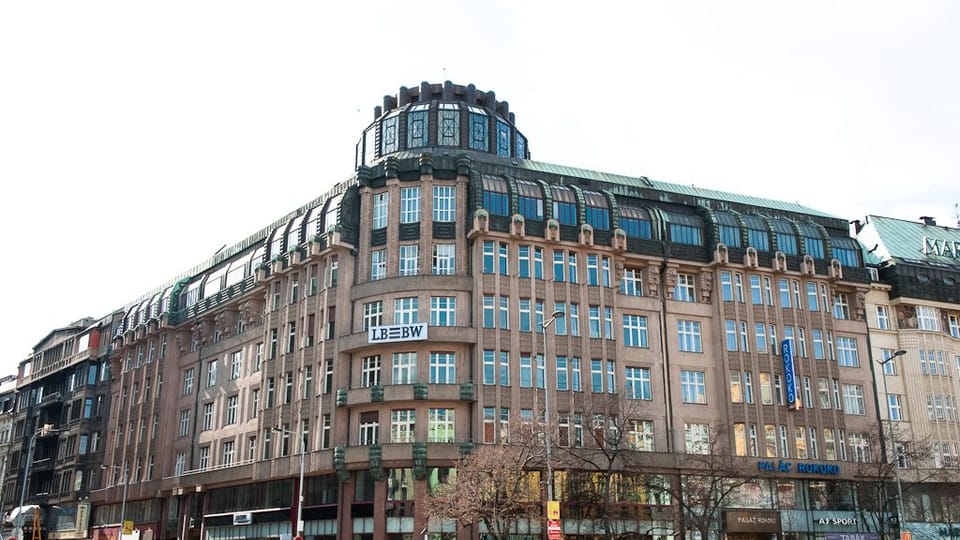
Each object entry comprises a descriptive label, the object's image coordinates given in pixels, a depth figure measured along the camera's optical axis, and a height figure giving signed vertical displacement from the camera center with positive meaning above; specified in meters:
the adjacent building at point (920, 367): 68.38 +13.99
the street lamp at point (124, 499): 81.69 +4.55
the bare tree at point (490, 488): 48.84 +3.28
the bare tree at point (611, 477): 56.00 +4.56
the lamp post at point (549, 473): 42.06 +3.44
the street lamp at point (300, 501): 55.69 +2.90
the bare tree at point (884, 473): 62.97 +5.29
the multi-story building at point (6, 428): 110.56 +15.36
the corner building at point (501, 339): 58.68 +14.30
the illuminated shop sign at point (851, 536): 64.75 +0.93
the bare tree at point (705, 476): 54.41 +4.49
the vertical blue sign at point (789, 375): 65.75 +12.22
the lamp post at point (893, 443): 54.19 +6.59
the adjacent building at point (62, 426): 95.56 +13.53
